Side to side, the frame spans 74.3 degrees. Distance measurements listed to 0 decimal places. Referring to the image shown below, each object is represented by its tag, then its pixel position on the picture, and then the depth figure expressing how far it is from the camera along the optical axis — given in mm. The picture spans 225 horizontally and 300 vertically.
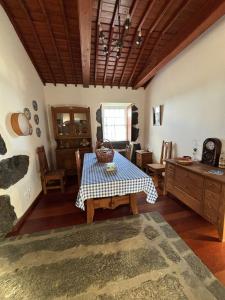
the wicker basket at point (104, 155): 2453
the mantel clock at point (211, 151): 2277
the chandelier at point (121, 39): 1621
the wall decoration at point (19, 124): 2174
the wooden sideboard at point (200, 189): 1793
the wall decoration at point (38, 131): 3325
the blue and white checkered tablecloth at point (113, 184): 1706
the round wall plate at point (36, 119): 3262
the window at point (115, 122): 4922
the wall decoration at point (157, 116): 3903
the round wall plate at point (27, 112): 2719
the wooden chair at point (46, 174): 3156
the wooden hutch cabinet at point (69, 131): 4035
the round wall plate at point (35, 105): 3188
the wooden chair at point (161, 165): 3465
